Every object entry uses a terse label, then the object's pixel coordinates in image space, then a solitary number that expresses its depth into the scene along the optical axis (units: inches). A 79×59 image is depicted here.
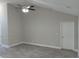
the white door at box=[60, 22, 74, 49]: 183.8
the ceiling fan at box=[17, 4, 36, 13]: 129.0
